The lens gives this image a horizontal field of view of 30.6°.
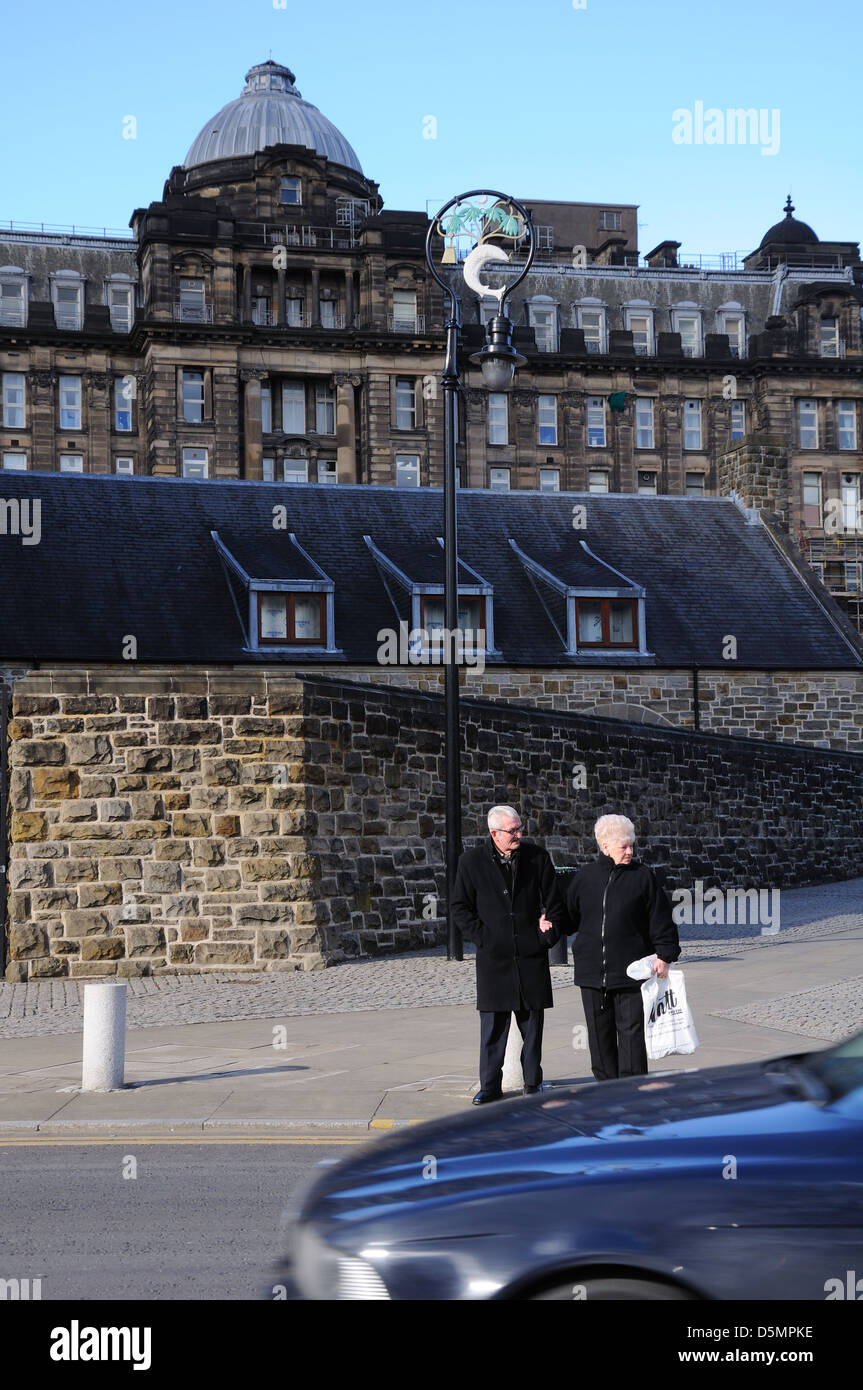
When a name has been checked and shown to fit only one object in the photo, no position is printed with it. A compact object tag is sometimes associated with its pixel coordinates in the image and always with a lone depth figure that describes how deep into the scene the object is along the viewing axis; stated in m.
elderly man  9.46
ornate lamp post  16.80
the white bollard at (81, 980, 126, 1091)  10.29
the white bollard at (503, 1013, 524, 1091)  10.05
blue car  3.89
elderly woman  8.64
